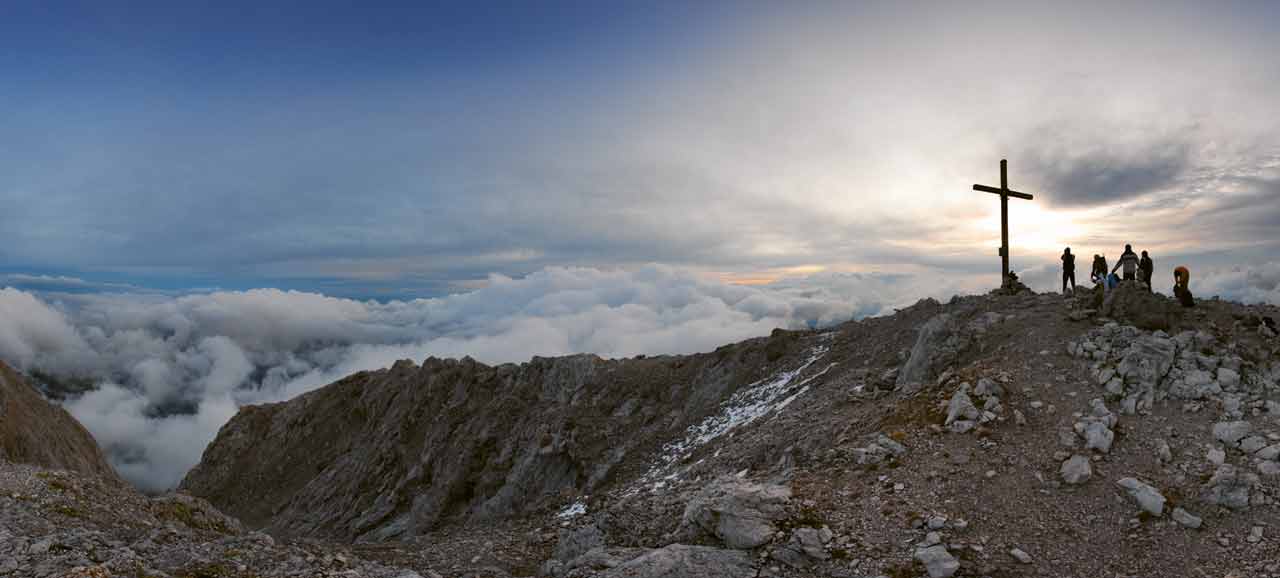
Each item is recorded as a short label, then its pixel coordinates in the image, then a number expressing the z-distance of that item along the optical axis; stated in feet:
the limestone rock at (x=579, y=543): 48.91
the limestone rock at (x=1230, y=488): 39.73
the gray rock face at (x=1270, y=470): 40.96
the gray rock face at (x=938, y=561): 36.83
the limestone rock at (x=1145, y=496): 40.11
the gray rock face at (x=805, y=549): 39.17
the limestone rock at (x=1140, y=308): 60.70
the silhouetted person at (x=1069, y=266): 85.56
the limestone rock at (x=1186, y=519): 38.81
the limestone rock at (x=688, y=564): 38.14
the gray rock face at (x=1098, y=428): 46.16
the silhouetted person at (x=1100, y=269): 78.34
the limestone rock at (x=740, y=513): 41.60
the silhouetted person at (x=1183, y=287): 64.86
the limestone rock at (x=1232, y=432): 44.73
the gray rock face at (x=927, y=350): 68.85
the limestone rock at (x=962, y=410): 51.90
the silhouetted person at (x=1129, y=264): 71.87
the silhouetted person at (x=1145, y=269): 71.00
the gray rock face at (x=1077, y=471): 43.37
